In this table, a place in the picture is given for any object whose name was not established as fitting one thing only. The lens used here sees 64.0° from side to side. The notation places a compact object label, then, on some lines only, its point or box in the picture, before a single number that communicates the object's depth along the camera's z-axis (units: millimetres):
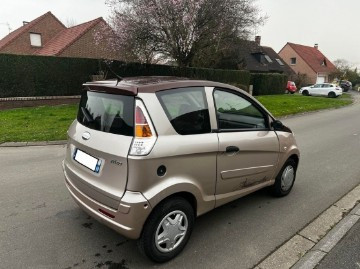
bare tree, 13000
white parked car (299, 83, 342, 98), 28031
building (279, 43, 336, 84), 44906
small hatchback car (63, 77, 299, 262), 2510
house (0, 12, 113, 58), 20281
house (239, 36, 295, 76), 34844
